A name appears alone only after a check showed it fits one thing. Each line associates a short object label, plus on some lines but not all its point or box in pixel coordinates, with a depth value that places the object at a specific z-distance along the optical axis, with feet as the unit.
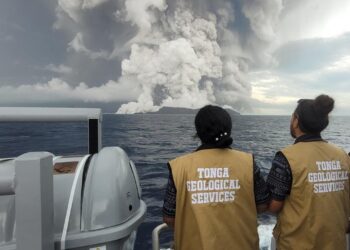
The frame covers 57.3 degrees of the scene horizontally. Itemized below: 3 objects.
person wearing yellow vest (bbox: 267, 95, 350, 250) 5.48
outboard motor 3.25
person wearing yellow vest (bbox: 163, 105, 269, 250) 4.82
